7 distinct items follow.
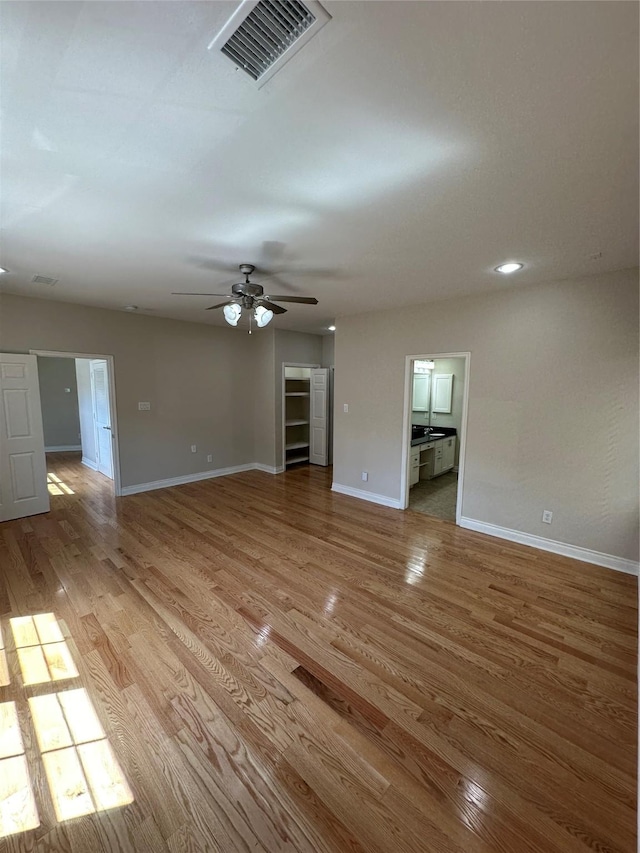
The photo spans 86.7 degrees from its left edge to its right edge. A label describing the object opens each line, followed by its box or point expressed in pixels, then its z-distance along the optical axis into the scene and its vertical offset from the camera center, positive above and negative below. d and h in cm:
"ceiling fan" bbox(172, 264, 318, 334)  276 +75
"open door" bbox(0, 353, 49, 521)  398 -61
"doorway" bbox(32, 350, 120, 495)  552 -45
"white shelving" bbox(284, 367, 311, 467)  689 -50
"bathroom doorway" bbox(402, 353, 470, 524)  440 -73
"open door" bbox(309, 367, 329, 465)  669 -53
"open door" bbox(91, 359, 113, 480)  579 -45
